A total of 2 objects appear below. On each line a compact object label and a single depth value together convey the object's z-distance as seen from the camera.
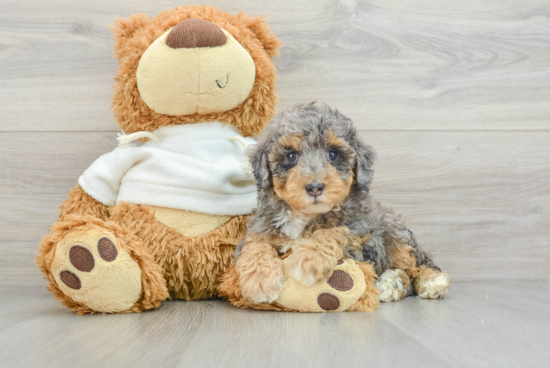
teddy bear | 0.85
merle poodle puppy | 0.76
